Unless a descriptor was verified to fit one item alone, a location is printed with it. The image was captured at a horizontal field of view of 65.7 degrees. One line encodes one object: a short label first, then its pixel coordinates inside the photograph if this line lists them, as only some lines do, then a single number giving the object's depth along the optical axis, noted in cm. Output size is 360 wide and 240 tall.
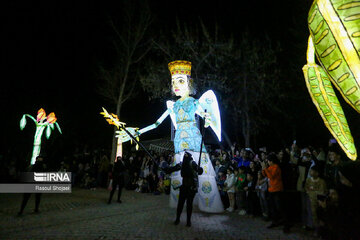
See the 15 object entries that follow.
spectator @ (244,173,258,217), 738
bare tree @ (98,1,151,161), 1730
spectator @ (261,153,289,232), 603
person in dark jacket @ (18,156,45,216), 723
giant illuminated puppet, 727
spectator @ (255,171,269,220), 685
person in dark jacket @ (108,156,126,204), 913
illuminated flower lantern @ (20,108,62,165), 1417
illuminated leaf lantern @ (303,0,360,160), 323
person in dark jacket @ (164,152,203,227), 600
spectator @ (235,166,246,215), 787
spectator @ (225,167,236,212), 816
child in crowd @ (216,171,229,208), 892
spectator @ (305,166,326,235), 550
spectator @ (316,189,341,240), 434
